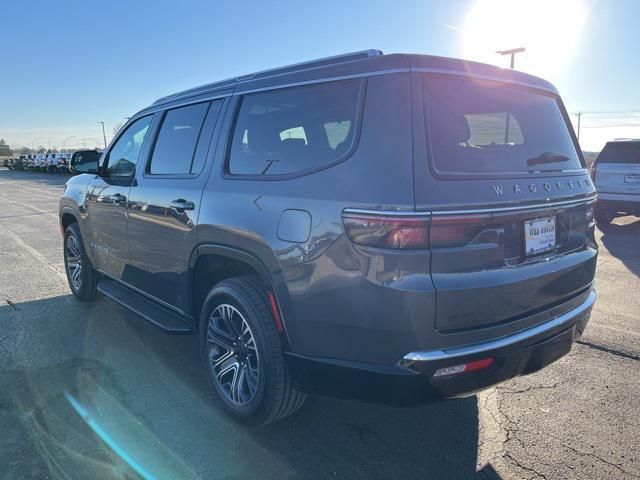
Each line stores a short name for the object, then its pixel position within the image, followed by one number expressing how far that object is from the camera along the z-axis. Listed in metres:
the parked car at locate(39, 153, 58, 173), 46.19
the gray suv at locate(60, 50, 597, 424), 2.13
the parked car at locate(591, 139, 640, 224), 9.51
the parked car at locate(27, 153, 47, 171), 51.47
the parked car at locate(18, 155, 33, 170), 55.28
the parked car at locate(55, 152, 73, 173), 40.76
